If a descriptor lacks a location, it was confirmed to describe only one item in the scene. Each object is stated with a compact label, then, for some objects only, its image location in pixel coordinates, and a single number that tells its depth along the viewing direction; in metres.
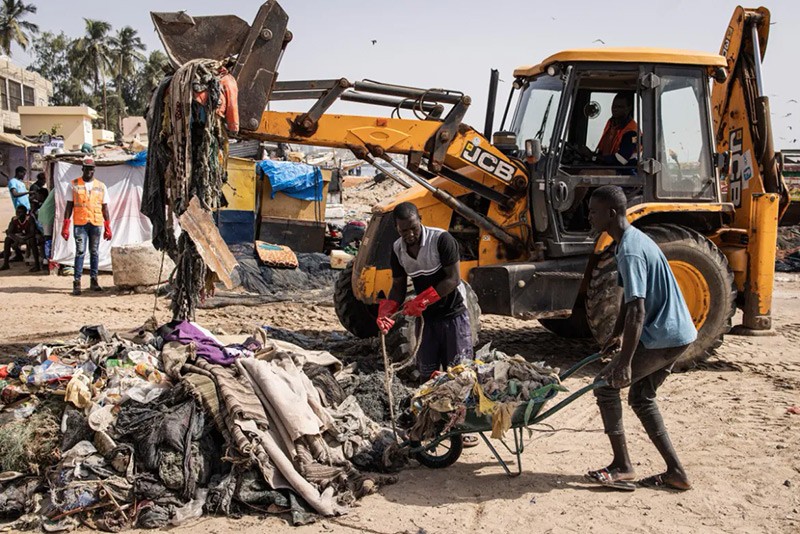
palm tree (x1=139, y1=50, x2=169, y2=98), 53.50
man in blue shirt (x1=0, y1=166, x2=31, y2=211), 13.80
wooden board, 5.78
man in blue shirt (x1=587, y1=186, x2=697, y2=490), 4.28
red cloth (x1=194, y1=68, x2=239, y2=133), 5.79
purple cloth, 5.31
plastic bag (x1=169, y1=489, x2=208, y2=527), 4.15
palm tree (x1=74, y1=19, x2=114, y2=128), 52.19
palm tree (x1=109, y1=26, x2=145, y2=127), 53.62
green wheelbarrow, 4.51
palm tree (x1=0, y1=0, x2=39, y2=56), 48.56
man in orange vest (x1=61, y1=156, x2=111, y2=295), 10.78
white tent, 13.07
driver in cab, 7.27
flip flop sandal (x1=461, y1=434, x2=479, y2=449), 5.43
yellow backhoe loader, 6.97
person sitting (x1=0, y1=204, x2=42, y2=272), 13.16
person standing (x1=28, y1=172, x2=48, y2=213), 13.41
